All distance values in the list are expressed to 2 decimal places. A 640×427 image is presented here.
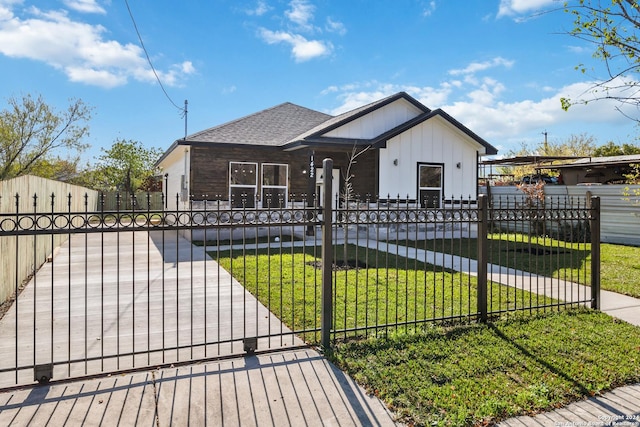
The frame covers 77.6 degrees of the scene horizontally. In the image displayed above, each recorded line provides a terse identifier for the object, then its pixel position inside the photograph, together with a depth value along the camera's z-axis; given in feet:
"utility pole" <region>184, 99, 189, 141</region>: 53.69
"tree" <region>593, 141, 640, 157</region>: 84.79
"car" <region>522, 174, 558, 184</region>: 75.11
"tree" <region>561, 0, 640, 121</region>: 14.75
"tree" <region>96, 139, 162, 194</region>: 107.14
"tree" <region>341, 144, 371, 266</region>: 48.37
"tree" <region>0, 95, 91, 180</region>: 65.51
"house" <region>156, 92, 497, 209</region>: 47.53
